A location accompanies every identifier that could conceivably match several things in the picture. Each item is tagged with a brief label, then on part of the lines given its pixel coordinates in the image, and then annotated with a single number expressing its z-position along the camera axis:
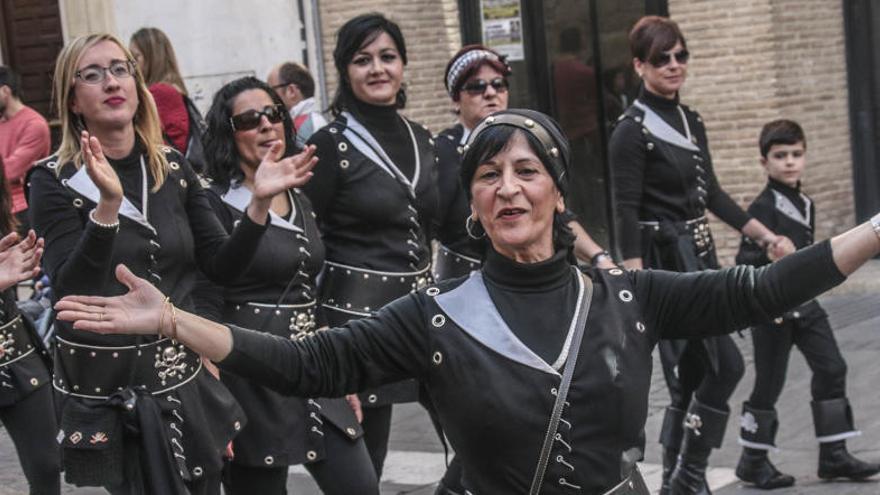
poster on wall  15.00
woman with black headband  3.80
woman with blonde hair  5.34
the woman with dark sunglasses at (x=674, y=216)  7.44
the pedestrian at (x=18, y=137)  11.45
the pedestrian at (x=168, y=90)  9.04
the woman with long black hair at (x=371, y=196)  6.69
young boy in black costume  7.78
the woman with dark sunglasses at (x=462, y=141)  7.18
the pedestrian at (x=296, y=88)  10.65
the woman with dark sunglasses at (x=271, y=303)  5.97
